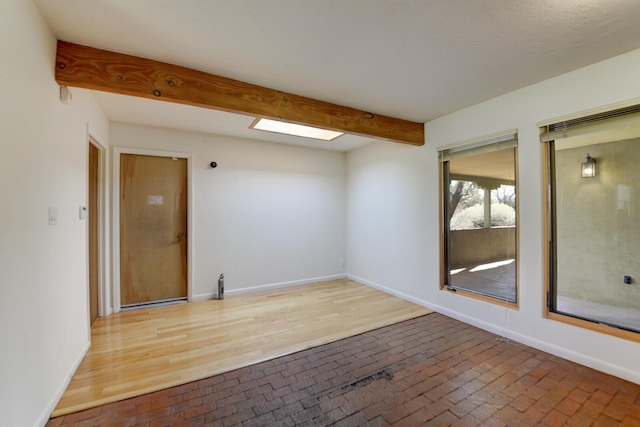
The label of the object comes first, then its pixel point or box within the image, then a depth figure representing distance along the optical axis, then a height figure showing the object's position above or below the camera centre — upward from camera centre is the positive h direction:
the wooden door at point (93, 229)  3.14 -0.17
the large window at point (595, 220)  2.33 -0.08
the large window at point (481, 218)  2.96 -0.07
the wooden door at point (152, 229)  3.75 -0.20
